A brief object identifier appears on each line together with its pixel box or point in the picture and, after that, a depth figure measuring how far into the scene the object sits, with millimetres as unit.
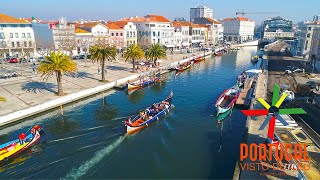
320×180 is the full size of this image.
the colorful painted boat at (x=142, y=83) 59938
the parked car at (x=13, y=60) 82750
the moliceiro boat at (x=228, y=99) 46219
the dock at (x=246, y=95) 49000
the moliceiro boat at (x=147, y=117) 36994
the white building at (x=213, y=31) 176375
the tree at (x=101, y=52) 60875
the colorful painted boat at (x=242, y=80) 61803
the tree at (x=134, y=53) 72688
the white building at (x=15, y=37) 86250
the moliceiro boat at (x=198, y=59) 107406
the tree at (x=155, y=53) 82188
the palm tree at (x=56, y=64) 46906
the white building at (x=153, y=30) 119756
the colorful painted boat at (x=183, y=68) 84744
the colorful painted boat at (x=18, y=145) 30391
